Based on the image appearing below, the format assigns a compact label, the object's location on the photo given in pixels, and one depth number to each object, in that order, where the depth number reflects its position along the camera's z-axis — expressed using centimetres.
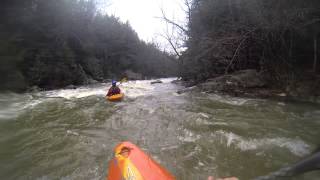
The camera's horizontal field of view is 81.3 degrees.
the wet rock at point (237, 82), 661
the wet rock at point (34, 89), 1054
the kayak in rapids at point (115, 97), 637
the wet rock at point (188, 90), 733
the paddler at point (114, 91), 657
